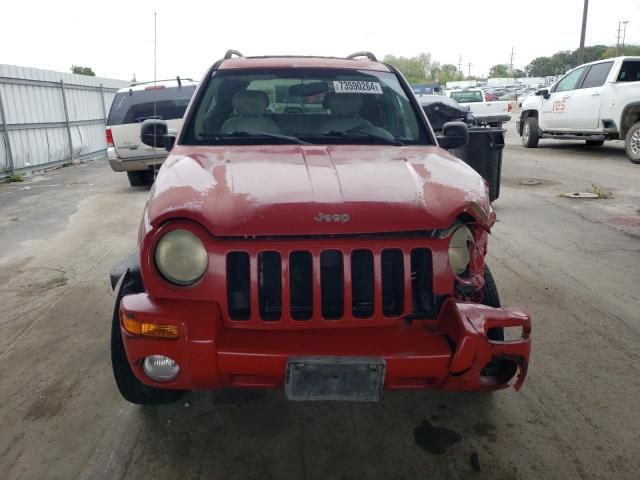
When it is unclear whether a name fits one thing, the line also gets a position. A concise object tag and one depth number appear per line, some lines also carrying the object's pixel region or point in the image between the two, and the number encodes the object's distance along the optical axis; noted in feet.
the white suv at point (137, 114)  31.50
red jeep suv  7.42
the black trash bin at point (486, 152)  23.63
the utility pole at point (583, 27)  92.32
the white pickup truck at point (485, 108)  61.05
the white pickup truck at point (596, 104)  38.19
